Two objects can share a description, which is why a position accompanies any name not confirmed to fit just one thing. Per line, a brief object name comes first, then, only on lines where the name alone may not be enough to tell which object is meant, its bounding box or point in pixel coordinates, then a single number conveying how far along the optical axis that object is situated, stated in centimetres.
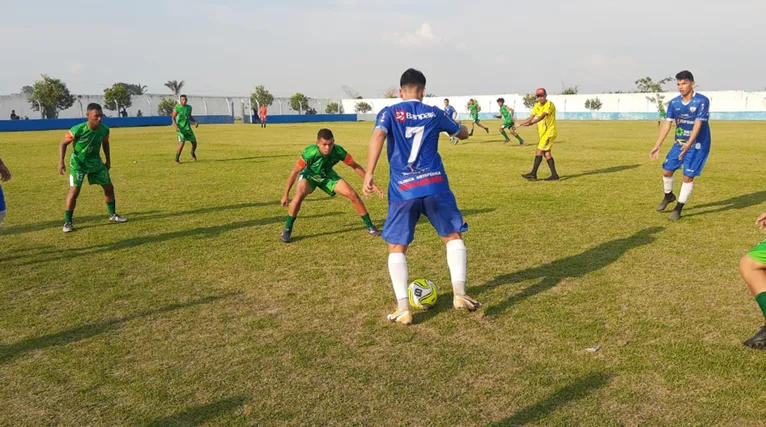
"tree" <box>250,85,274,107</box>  7462
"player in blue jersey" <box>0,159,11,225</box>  661
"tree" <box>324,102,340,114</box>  8194
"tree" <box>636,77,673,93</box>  9069
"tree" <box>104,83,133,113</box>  5594
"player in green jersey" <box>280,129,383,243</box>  754
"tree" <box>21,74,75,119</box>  5071
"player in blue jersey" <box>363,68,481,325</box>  480
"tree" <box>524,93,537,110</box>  8074
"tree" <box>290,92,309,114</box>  7519
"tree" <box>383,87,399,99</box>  9602
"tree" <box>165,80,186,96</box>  8579
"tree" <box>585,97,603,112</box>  7869
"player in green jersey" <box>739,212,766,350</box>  394
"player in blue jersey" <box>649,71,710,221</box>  852
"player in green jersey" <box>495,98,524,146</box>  2270
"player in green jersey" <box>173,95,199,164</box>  1827
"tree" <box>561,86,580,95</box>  8856
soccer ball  512
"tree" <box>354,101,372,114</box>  9069
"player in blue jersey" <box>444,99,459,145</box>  2491
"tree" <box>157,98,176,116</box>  5972
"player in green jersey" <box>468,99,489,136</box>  2859
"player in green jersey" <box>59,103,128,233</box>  868
